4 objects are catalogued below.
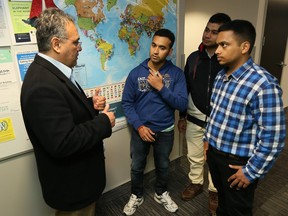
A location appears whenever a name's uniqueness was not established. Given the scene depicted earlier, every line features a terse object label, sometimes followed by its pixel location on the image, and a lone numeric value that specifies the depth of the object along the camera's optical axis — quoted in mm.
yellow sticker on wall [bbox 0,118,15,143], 1323
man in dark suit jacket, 938
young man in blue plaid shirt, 1094
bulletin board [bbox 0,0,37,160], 1238
